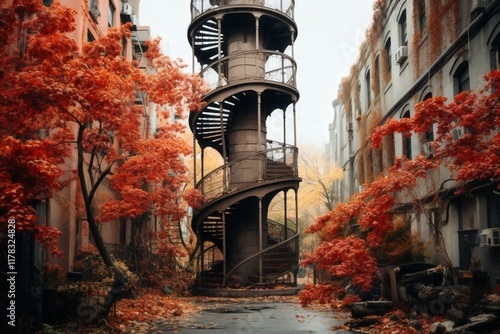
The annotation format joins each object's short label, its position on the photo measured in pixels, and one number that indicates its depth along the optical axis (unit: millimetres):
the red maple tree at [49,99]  9641
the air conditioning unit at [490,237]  12672
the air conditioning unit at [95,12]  22469
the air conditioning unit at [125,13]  28953
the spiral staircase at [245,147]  22875
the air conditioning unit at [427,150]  16250
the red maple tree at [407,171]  10859
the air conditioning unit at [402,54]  20641
